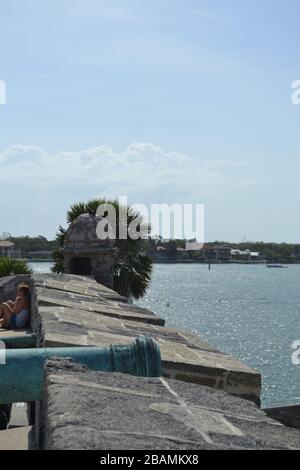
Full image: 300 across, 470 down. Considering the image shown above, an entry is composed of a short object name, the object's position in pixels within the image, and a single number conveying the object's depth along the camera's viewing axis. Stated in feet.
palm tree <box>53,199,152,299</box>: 71.92
